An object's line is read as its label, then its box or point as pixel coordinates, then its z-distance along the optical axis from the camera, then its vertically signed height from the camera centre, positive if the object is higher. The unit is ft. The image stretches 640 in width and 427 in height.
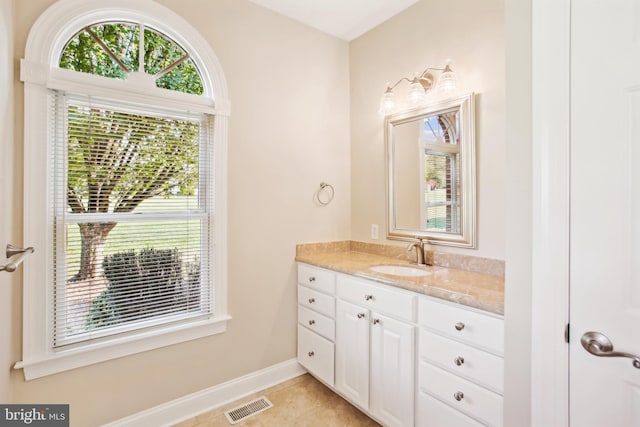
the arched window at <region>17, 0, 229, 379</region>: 5.09 +0.53
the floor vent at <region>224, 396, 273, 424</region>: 6.34 -4.12
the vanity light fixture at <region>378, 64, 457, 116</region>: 6.24 +2.68
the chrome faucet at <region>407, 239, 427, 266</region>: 6.80 -0.80
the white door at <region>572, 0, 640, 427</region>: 2.83 +0.06
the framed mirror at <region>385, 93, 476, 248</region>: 6.18 +0.88
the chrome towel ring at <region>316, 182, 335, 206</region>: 8.36 +0.52
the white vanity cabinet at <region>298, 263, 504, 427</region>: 4.21 -2.30
